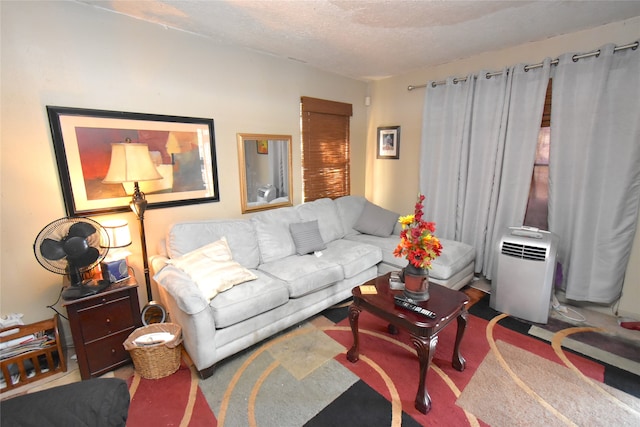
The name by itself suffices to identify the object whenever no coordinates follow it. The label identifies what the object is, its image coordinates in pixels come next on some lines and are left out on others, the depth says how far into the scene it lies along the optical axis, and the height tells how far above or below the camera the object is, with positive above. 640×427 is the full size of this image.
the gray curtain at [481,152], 2.81 +0.08
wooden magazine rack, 1.83 -1.23
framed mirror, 3.00 -0.10
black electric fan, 1.79 -0.55
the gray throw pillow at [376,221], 3.51 -0.75
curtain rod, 2.25 +0.88
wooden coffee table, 1.62 -0.93
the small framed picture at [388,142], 3.97 +0.25
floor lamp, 2.00 -0.05
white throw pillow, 2.02 -0.79
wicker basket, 1.85 -1.26
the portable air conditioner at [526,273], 2.41 -0.98
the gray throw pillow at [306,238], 2.92 -0.79
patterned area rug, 1.61 -1.42
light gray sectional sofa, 1.91 -0.92
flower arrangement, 1.79 -0.52
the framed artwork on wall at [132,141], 2.06 +0.06
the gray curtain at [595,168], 2.33 -0.08
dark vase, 1.85 -0.79
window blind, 3.54 +0.17
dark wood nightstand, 1.82 -1.08
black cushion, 0.92 -0.83
